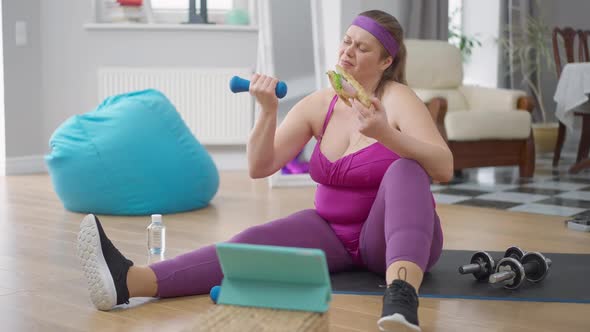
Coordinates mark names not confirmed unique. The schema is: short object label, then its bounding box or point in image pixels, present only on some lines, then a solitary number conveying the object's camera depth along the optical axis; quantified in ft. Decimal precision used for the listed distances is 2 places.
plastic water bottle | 9.20
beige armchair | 16.53
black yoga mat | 7.24
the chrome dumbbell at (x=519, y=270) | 7.34
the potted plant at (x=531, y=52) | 23.44
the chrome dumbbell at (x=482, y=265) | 7.56
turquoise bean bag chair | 11.94
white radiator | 17.90
